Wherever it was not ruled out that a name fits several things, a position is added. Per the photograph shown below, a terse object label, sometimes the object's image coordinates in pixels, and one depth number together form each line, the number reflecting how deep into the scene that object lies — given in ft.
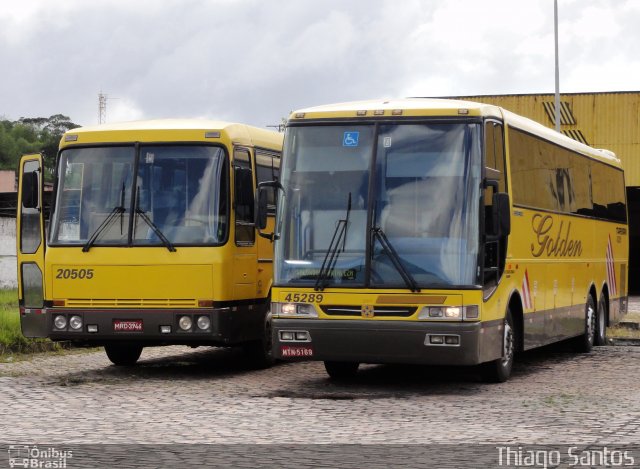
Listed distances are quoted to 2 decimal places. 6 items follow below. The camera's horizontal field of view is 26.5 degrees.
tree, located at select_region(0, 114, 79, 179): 400.86
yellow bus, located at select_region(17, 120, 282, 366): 52.75
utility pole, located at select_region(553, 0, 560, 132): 140.13
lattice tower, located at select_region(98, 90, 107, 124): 352.90
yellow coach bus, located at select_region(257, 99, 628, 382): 46.55
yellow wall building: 146.61
